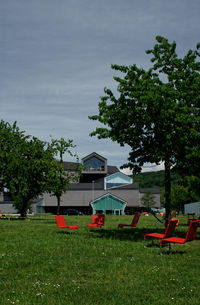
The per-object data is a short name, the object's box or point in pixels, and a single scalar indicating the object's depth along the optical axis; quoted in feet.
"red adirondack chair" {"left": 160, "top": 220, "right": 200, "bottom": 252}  39.57
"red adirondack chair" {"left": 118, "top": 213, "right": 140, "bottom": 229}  68.60
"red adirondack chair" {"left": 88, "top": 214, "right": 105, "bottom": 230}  76.09
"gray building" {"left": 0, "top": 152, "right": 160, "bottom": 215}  287.89
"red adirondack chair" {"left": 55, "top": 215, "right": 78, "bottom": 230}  66.29
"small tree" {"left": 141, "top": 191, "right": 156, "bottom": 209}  337.31
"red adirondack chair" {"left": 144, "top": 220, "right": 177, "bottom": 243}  42.65
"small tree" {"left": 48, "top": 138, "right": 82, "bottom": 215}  146.10
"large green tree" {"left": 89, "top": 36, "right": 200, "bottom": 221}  56.34
